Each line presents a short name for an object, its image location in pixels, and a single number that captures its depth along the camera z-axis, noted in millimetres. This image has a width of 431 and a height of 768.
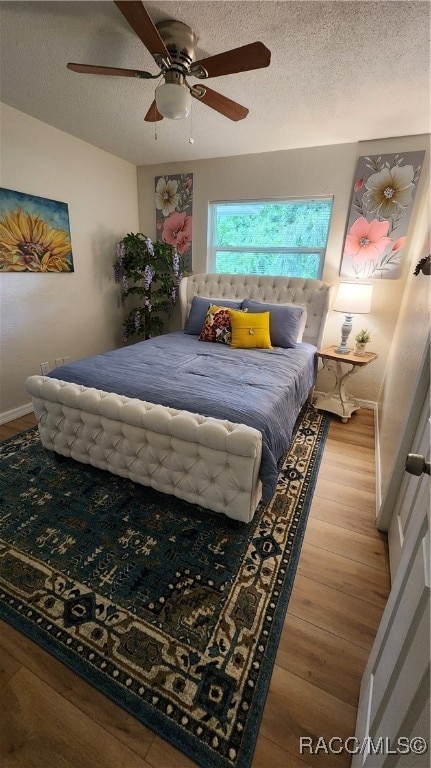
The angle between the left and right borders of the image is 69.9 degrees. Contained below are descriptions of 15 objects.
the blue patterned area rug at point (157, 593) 1005
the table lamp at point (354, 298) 2709
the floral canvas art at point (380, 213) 2652
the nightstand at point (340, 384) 2773
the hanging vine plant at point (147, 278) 3465
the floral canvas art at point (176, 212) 3545
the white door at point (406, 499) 1254
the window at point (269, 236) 3164
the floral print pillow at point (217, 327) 2889
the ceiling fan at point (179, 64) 1334
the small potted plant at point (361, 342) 2953
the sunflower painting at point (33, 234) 2525
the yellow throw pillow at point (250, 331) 2764
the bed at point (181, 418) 1496
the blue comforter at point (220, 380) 1593
